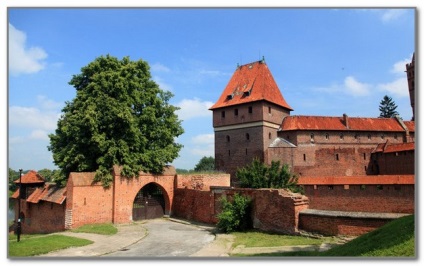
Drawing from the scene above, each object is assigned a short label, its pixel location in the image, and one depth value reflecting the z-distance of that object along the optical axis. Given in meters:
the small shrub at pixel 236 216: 12.70
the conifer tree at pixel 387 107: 51.31
